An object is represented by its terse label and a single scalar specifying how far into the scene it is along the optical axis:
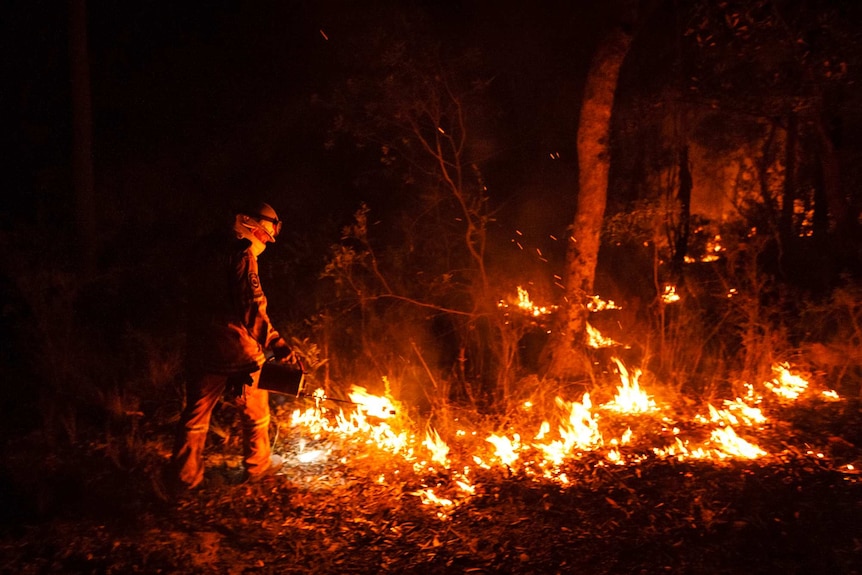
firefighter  4.76
